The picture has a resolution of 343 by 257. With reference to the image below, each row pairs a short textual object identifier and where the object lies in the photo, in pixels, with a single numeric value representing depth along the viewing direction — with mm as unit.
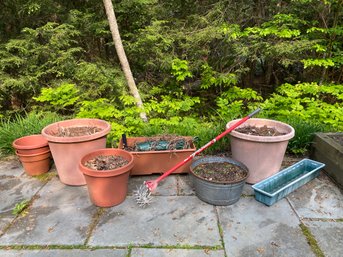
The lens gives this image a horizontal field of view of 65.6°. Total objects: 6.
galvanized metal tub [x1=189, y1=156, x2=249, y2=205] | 2193
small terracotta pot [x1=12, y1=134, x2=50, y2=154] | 2699
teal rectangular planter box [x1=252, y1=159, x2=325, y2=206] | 2291
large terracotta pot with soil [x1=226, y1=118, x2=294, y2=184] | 2449
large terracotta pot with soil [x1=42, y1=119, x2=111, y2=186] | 2453
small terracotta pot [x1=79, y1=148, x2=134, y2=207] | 2148
